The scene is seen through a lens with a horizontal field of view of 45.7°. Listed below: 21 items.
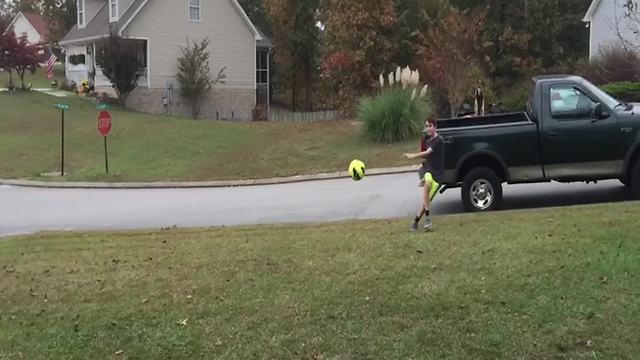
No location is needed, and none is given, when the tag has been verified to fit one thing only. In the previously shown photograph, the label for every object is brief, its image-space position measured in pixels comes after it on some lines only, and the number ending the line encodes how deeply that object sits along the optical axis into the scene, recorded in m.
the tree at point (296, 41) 49.12
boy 9.44
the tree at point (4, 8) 93.16
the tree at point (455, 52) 27.22
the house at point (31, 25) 81.50
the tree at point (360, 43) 38.84
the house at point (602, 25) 32.34
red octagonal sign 22.30
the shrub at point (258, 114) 44.16
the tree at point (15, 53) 42.91
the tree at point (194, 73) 40.44
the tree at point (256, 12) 58.50
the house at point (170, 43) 39.97
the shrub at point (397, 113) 21.91
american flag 49.31
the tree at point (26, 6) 87.86
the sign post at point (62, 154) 22.77
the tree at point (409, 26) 39.84
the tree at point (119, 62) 37.41
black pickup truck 11.34
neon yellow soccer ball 10.28
